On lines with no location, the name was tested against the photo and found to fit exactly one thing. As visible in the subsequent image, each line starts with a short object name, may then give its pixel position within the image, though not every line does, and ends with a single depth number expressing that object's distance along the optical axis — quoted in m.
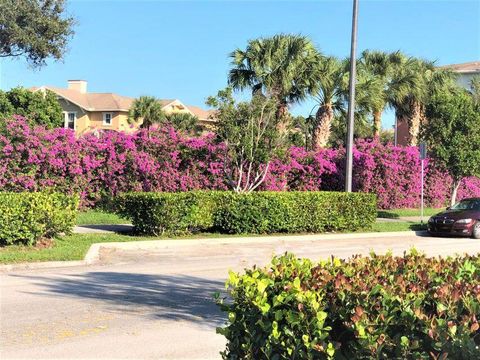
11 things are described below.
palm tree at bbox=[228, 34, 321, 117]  23.14
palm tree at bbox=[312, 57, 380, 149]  24.91
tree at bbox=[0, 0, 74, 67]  26.44
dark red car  17.61
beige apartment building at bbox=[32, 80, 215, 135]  57.94
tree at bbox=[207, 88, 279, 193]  17.22
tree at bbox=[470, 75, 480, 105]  37.81
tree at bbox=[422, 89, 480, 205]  20.25
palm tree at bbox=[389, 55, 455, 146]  28.72
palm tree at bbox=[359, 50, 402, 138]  28.94
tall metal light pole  18.16
